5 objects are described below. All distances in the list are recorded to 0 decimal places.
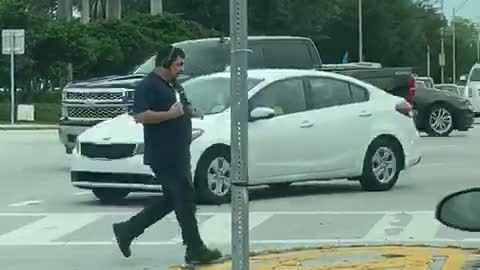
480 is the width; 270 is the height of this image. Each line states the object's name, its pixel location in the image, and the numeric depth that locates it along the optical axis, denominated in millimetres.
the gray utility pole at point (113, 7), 66562
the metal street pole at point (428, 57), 100019
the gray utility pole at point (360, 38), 73669
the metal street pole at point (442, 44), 89938
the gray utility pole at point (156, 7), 63281
